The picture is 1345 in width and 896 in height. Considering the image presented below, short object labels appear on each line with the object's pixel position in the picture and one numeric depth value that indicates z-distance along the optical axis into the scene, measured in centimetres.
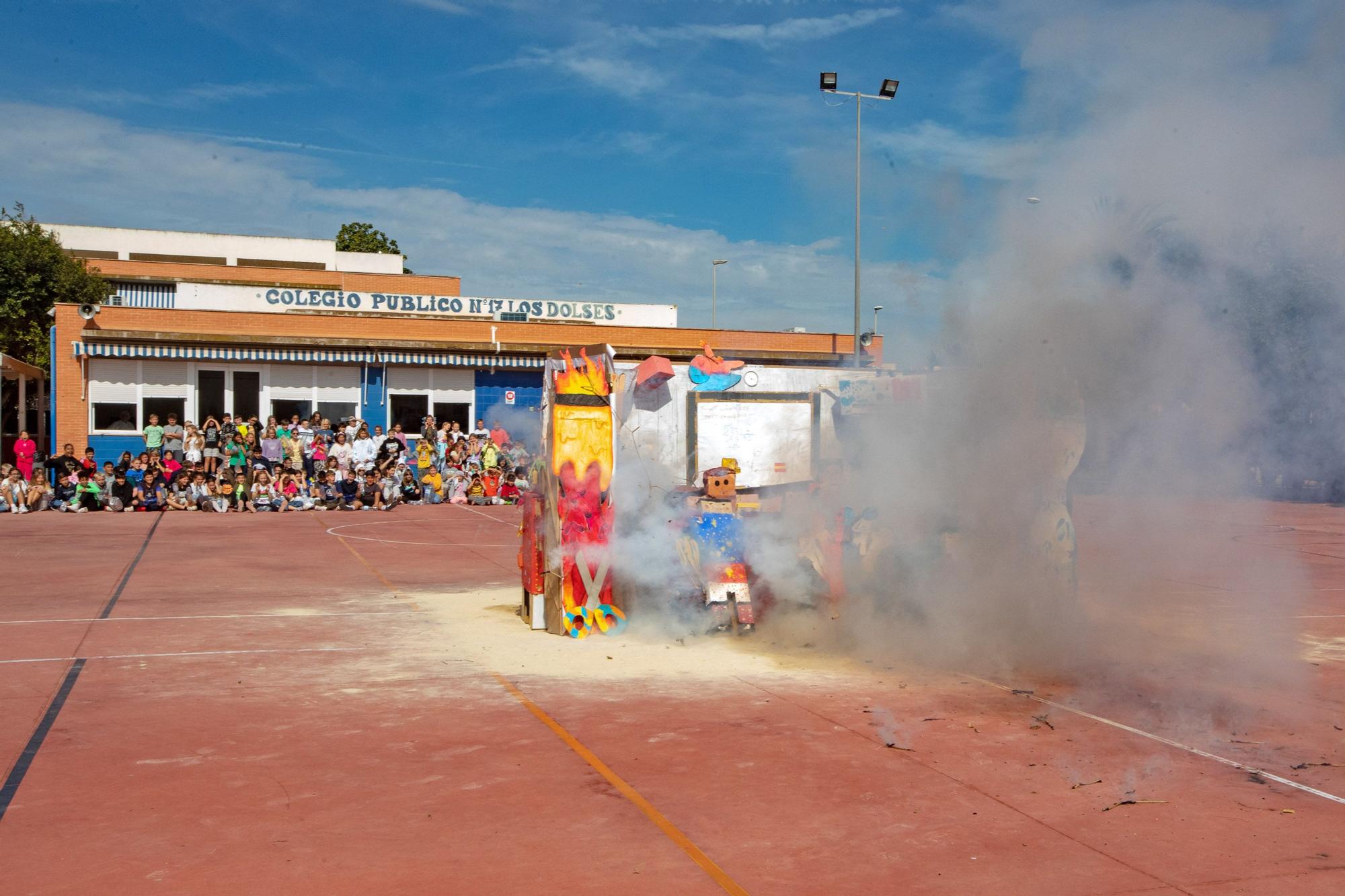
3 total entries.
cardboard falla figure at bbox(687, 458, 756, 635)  1067
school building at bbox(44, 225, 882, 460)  2877
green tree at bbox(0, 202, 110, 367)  4316
